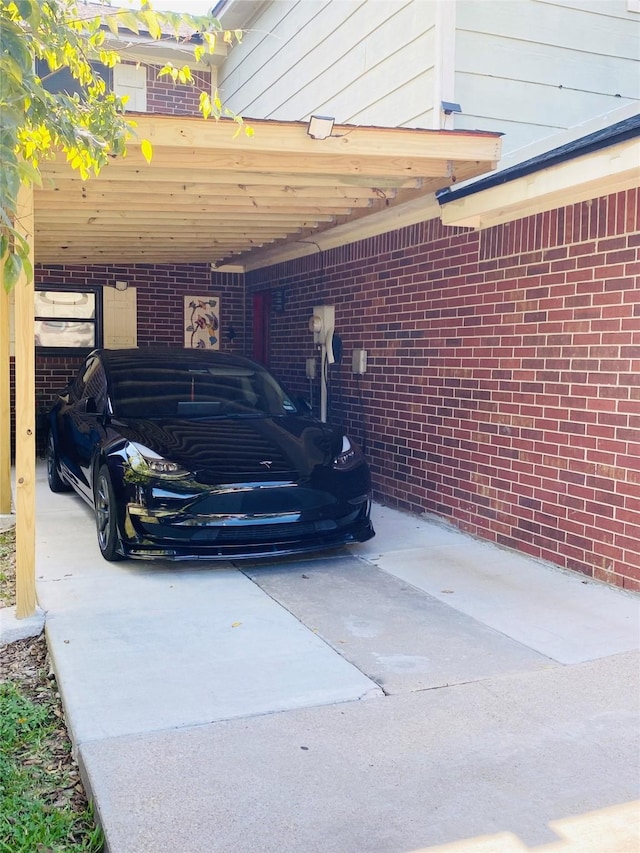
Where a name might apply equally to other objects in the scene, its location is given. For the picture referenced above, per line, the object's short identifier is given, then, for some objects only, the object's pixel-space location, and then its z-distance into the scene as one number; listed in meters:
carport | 4.17
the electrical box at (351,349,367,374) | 7.72
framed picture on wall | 10.54
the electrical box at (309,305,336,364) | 7.89
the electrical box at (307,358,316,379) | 8.45
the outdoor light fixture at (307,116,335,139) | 4.50
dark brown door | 10.55
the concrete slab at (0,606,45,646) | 4.04
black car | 4.87
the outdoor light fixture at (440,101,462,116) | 6.02
